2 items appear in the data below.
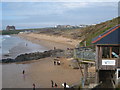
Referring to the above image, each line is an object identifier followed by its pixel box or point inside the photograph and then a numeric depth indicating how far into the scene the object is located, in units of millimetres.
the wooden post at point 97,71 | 15602
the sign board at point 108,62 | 15453
